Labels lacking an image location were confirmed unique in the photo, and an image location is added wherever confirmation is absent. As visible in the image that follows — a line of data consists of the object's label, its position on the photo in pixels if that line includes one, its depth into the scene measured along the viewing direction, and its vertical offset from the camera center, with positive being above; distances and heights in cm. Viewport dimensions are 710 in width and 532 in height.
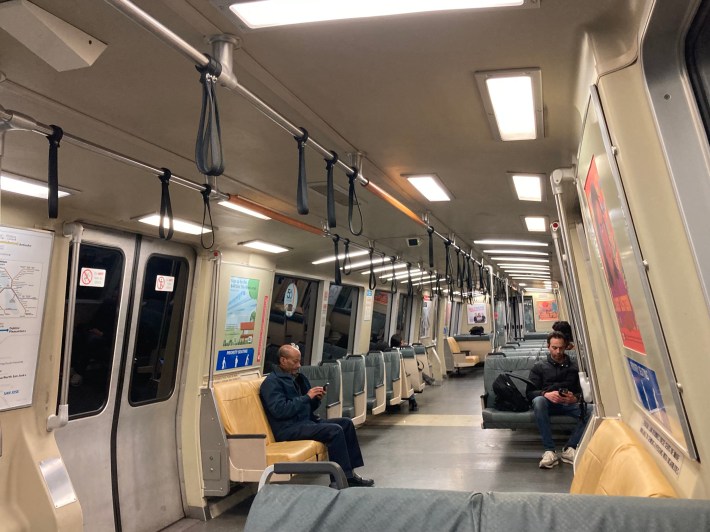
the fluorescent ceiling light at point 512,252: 863 +180
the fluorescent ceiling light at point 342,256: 720 +159
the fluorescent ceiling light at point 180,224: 429 +137
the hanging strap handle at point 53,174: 209 +89
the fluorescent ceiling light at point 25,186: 320 +130
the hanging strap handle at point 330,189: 269 +96
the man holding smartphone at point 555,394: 586 -43
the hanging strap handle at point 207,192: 325 +118
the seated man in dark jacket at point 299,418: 524 -46
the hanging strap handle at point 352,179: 307 +115
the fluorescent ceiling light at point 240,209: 393 +133
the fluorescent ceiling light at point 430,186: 402 +145
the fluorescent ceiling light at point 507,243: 752 +171
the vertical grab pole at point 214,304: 524 +77
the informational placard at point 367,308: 1013 +118
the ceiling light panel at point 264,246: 561 +144
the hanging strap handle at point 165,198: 262 +96
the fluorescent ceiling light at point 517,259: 981 +189
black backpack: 633 -43
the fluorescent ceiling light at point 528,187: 411 +143
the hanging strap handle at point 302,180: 239 +90
